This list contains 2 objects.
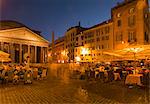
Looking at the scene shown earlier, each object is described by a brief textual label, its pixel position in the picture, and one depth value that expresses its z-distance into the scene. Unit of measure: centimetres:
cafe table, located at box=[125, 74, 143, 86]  681
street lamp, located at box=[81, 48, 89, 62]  2933
